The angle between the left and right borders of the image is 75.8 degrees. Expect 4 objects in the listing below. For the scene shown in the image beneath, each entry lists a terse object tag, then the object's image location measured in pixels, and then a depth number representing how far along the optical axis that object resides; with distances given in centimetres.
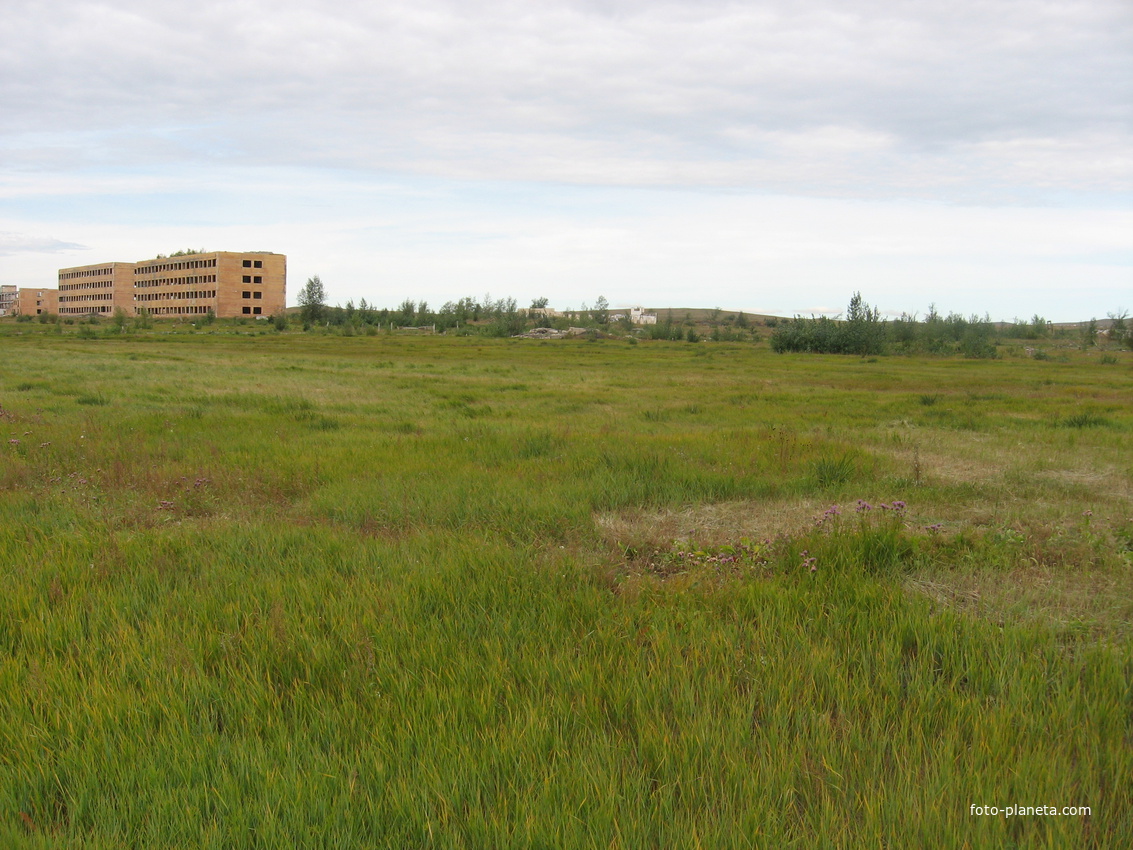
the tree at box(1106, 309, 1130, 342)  8509
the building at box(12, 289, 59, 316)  18575
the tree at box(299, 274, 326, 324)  12725
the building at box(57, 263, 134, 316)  15550
